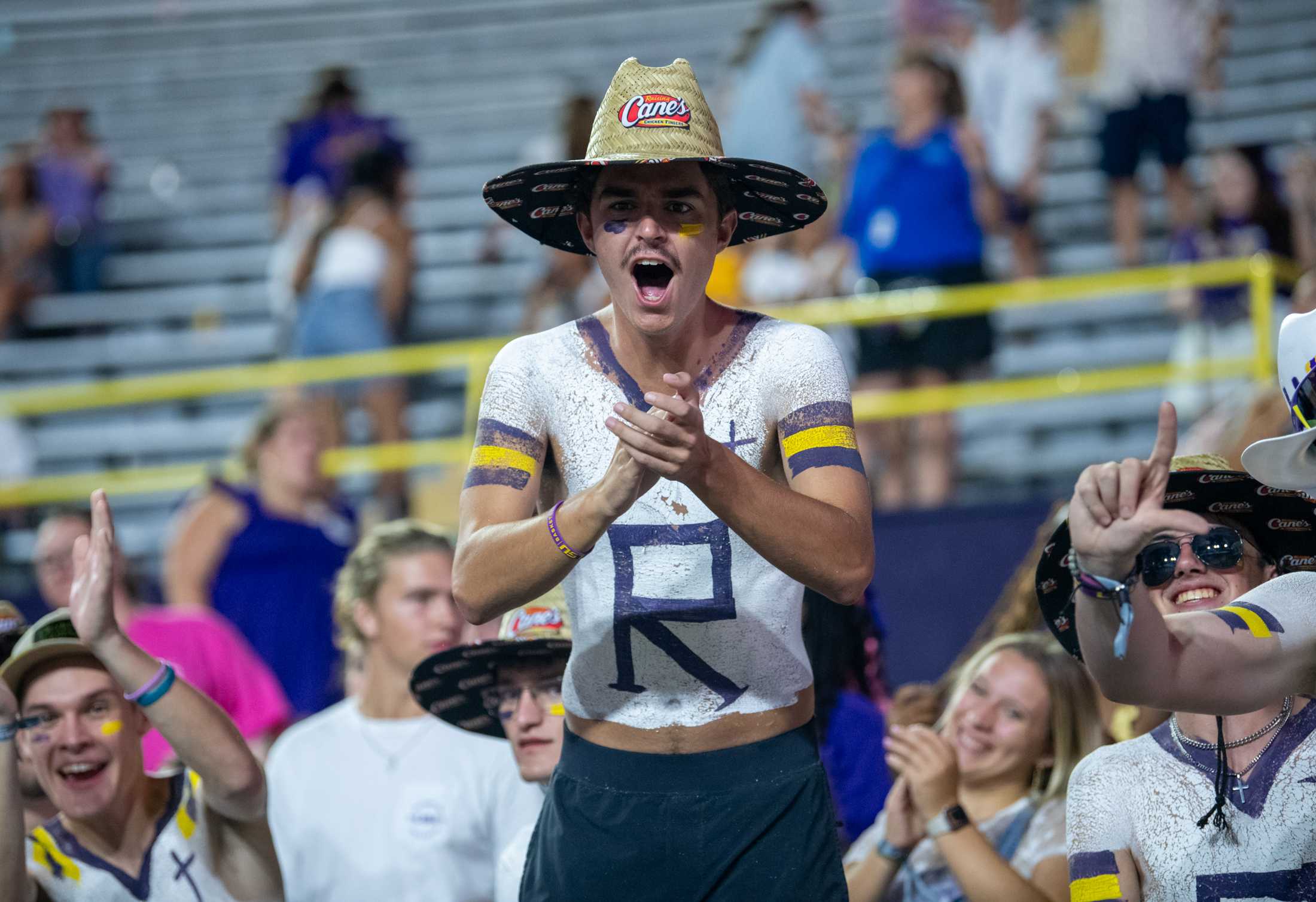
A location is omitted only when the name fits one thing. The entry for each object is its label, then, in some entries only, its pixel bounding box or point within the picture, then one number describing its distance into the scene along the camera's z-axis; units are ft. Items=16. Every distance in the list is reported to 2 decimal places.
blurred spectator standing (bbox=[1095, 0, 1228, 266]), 54.95
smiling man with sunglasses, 16.43
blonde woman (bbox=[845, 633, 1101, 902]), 25.23
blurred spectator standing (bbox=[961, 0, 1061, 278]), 57.82
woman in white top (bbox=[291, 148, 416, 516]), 55.31
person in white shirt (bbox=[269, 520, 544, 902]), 30.35
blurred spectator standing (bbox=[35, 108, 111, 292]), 73.92
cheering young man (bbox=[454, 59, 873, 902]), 18.10
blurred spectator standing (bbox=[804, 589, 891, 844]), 28.96
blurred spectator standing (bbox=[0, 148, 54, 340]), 71.15
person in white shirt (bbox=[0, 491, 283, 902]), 24.03
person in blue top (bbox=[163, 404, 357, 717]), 45.68
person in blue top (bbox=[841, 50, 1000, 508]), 47.14
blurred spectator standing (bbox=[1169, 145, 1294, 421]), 50.29
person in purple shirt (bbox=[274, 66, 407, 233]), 62.59
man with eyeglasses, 24.85
